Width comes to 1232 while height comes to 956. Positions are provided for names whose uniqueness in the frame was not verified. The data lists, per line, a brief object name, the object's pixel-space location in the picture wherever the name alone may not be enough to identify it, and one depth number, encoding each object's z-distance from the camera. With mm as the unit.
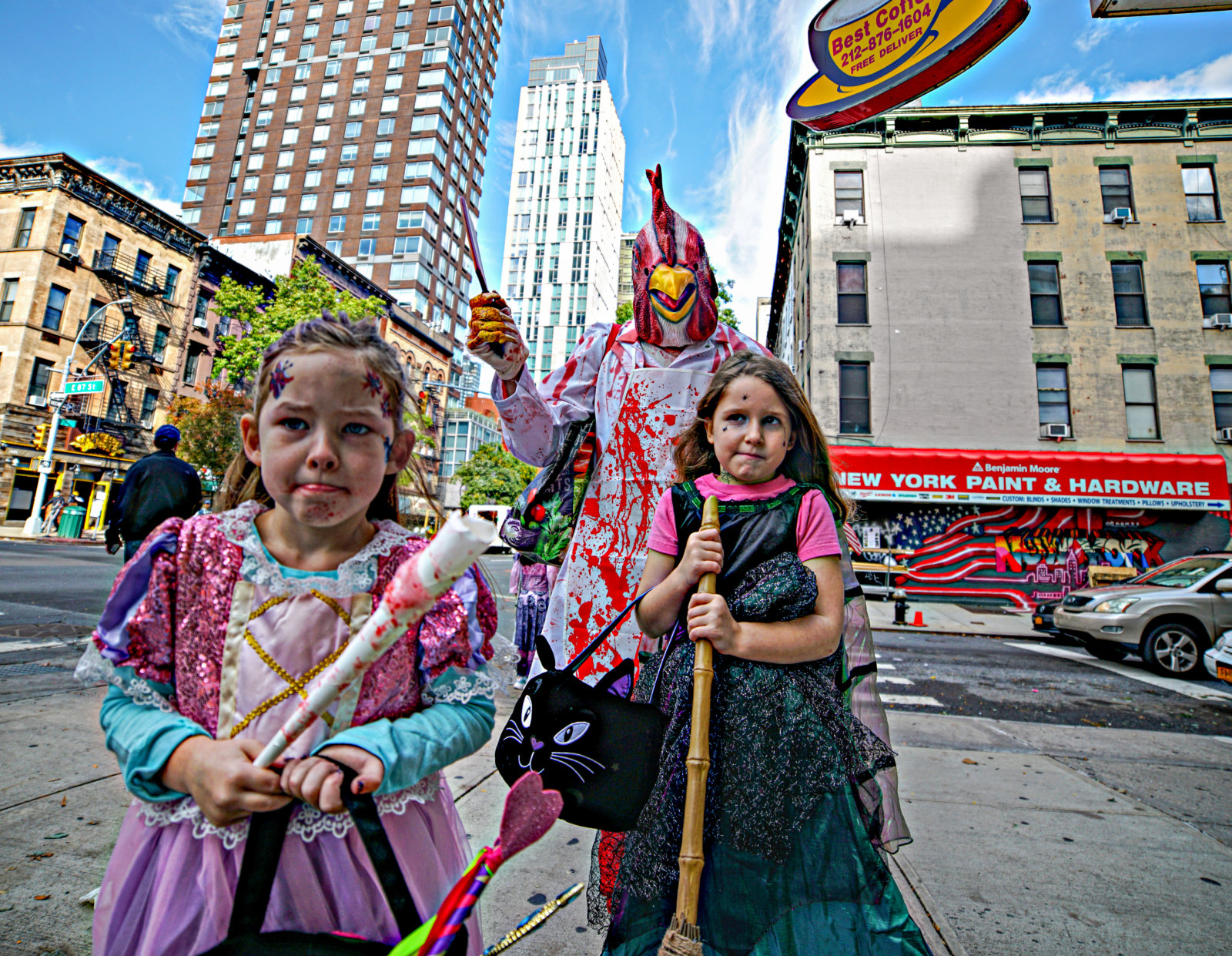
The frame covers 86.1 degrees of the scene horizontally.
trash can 23000
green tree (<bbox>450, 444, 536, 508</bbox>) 40438
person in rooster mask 2049
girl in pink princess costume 1024
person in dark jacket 4699
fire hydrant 12422
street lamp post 21844
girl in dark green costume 1434
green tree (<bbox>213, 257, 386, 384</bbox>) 21344
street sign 21828
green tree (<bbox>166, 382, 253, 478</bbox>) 20203
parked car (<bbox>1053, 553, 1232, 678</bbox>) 7656
